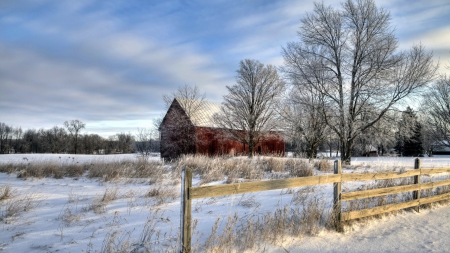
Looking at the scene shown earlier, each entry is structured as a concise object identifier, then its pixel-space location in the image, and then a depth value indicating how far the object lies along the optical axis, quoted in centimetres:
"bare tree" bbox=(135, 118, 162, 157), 4766
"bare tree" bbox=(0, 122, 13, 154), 7001
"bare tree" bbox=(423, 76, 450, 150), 3006
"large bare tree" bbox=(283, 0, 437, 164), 1864
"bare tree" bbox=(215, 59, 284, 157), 2931
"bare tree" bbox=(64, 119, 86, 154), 7451
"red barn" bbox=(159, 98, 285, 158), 3231
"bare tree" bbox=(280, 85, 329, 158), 2167
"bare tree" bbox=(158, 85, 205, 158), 3244
